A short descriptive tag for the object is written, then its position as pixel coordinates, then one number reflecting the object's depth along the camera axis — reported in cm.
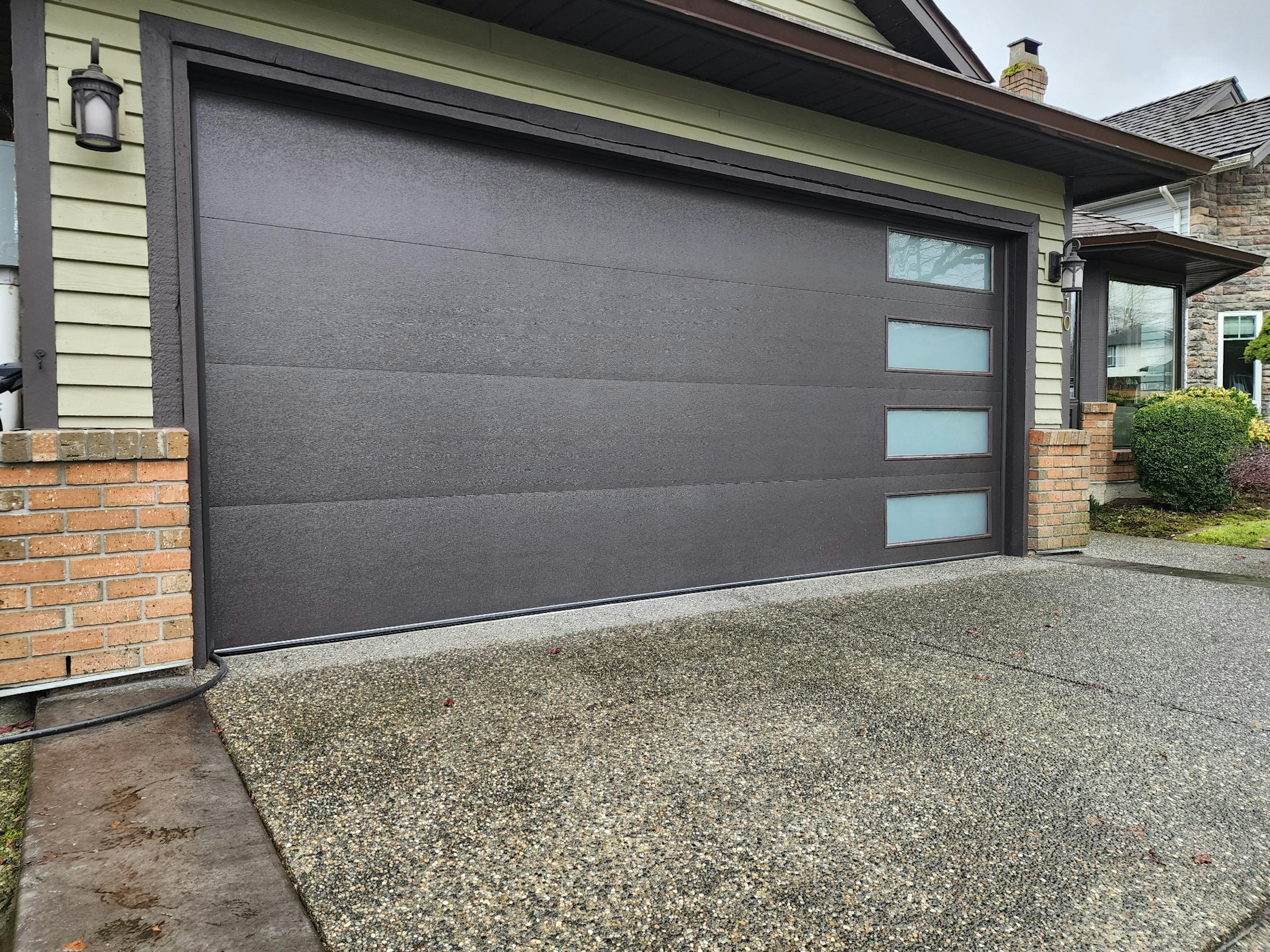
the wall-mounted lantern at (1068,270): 562
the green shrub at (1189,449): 752
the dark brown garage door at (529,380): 327
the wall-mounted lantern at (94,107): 269
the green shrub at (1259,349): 939
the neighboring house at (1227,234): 1139
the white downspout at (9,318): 284
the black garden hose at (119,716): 231
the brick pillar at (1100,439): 818
